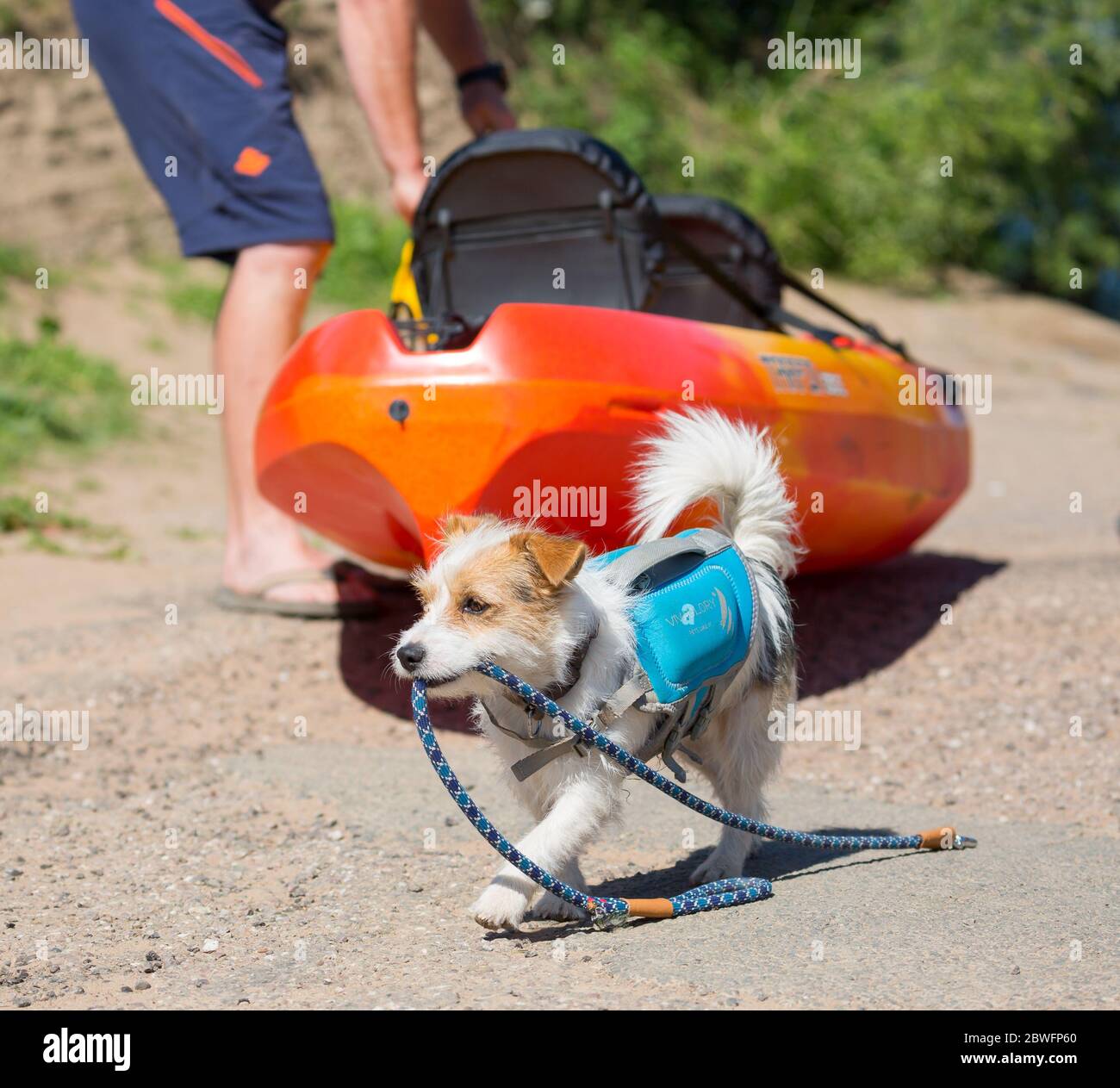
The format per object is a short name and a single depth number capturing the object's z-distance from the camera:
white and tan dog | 3.15
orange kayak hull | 4.46
